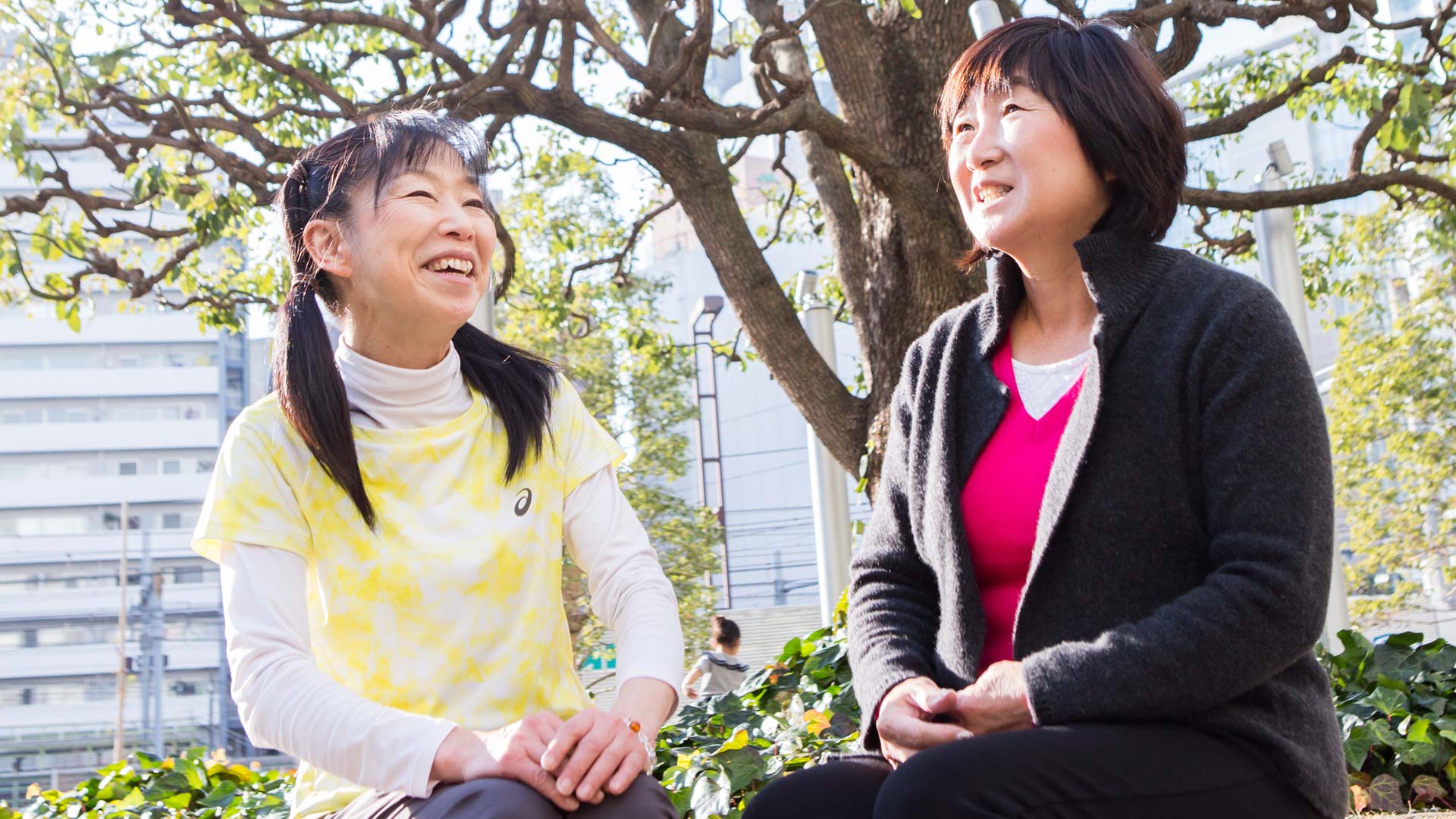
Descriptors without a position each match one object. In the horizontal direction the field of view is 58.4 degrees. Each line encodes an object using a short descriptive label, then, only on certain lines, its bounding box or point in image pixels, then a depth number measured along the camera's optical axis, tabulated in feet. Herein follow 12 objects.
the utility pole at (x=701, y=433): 75.52
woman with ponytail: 5.96
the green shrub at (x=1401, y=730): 11.63
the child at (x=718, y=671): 26.73
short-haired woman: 5.51
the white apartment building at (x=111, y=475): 211.61
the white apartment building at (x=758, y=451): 150.10
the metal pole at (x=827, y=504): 23.06
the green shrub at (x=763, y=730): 11.37
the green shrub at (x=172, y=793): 13.98
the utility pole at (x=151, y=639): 169.17
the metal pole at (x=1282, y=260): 17.80
